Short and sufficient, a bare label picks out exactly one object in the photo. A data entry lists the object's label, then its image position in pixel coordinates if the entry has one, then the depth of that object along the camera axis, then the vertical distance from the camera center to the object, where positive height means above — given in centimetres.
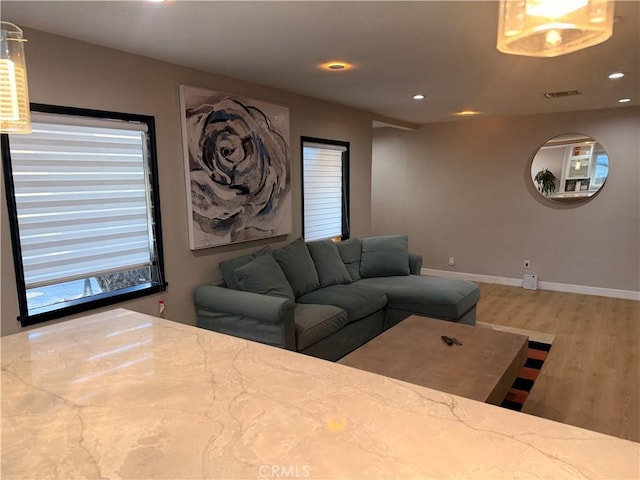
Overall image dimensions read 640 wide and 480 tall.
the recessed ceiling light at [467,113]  531 +86
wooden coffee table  229 -103
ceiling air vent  422 +85
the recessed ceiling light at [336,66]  308 +84
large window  240 -15
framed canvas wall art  326 +14
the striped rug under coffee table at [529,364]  298 -146
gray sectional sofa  302 -95
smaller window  455 -5
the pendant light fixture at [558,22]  107 +40
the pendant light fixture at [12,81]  118 +29
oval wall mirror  544 +17
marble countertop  83 -53
